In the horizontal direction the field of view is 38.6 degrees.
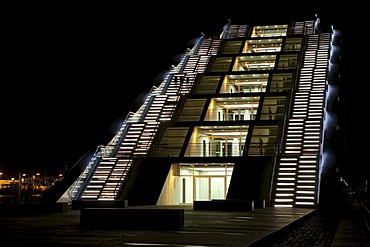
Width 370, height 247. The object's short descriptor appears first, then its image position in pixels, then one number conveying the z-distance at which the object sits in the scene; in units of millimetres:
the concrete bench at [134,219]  12844
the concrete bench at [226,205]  21516
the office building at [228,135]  26969
